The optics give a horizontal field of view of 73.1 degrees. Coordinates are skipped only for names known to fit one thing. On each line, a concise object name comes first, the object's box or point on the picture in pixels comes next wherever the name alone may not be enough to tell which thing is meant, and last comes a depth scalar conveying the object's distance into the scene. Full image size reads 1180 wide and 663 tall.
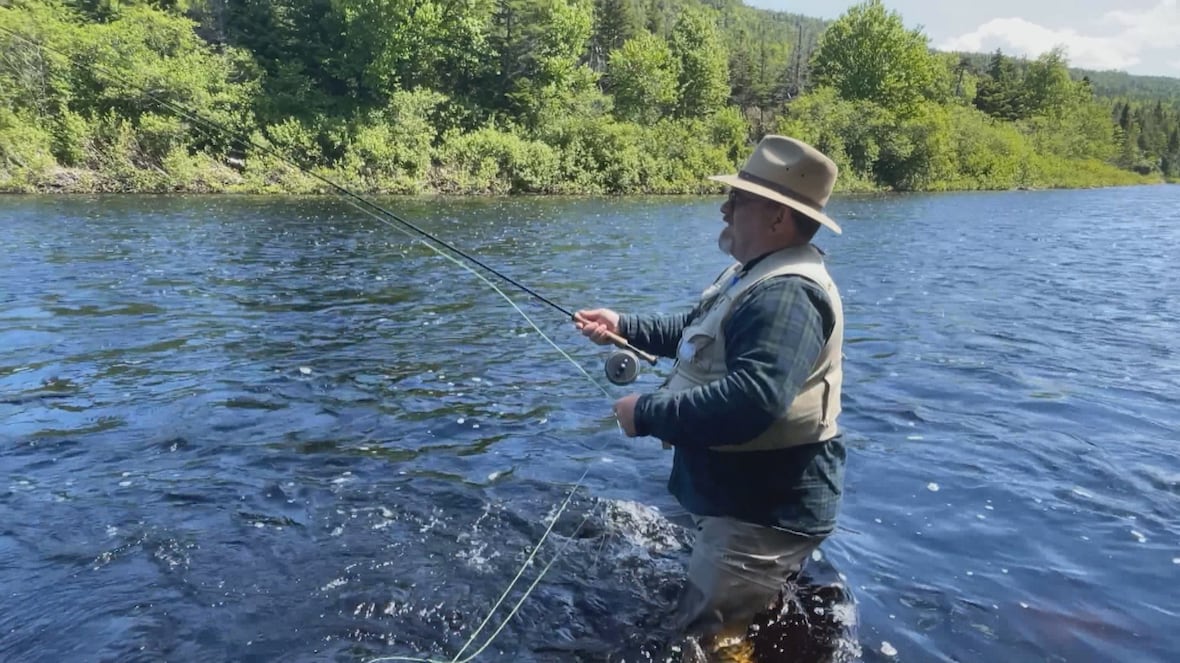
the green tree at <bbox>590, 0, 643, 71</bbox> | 89.69
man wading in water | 3.21
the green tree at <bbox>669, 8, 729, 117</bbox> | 71.94
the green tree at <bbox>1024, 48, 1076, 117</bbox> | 102.06
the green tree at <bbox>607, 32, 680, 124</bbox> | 63.66
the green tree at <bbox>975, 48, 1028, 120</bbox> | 102.50
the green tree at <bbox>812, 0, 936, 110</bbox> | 77.31
